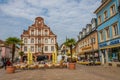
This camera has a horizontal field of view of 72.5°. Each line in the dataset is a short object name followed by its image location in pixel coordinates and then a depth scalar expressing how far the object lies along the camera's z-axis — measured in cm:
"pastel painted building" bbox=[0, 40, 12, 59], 2965
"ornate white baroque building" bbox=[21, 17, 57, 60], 3027
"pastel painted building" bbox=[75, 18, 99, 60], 1799
